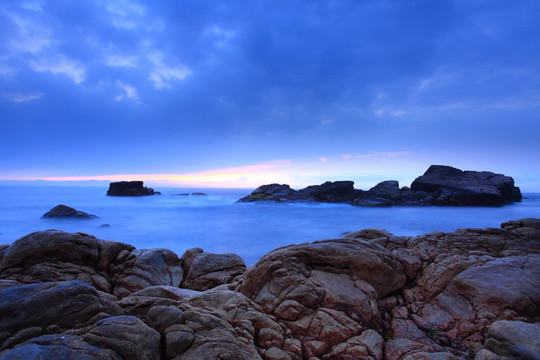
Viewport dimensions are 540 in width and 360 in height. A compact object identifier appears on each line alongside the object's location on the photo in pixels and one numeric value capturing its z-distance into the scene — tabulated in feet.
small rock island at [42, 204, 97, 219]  86.69
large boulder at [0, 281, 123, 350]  12.62
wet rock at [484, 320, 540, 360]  14.12
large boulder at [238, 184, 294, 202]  170.30
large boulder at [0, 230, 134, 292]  26.30
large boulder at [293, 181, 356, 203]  171.01
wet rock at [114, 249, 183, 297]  29.76
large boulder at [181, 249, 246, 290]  33.24
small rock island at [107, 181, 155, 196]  194.59
